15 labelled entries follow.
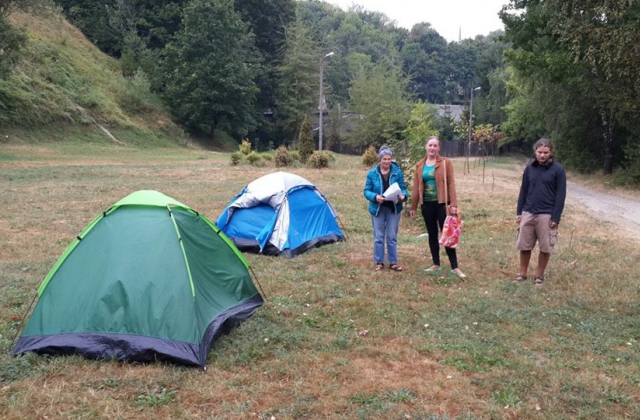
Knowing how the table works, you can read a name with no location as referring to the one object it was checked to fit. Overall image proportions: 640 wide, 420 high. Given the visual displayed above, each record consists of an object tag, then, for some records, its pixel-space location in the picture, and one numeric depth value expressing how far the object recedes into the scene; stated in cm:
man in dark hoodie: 592
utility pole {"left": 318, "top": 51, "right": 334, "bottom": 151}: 2732
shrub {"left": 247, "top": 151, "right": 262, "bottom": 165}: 2288
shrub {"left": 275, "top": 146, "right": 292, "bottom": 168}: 2228
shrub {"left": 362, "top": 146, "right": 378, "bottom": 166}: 2377
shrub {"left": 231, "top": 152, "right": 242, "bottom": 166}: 2308
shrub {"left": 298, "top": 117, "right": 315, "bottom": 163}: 2322
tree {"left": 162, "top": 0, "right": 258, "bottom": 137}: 3872
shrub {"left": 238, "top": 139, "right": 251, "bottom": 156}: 2413
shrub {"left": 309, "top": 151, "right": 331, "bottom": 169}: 2173
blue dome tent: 768
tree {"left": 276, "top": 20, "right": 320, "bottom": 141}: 4591
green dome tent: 415
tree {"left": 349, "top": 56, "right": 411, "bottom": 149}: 4497
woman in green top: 636
